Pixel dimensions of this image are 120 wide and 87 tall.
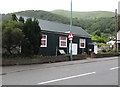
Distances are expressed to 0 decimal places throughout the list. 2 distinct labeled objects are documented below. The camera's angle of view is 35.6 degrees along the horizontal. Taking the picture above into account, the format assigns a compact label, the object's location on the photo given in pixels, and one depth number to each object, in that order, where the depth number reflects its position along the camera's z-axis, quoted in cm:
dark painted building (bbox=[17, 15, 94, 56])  2525
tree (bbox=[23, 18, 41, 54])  1802
